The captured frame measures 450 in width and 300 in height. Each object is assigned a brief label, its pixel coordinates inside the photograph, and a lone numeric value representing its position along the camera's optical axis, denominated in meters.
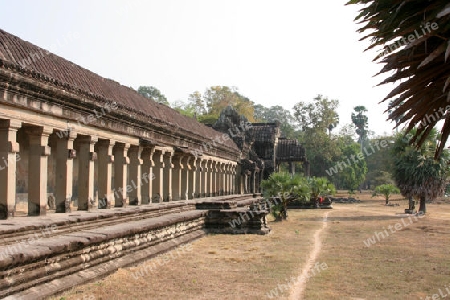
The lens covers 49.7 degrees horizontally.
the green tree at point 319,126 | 61.50
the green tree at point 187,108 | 57.53
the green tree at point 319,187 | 32.41
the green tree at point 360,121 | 107.00
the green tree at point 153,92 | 78.84
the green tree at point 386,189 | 42.22
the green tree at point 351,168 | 64.25
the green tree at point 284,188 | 20.64
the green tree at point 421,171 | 25.70
